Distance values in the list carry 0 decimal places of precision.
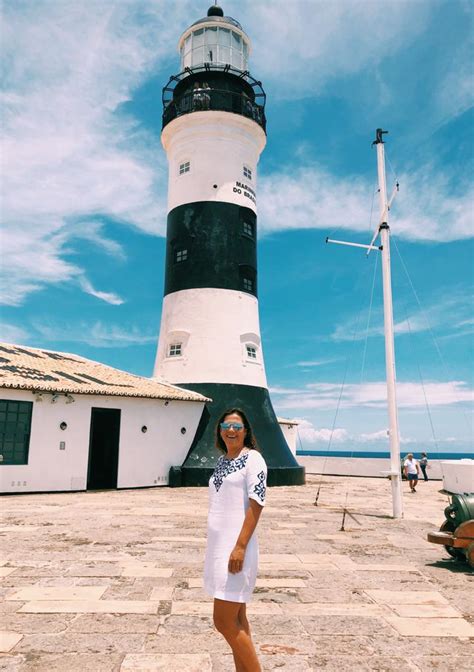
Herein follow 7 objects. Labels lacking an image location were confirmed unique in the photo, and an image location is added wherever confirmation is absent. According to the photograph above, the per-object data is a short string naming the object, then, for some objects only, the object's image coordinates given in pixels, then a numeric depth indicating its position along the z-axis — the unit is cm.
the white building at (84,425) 1527
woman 319
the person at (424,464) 2667
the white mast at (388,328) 1188
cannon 690
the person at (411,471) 1908
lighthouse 2006
